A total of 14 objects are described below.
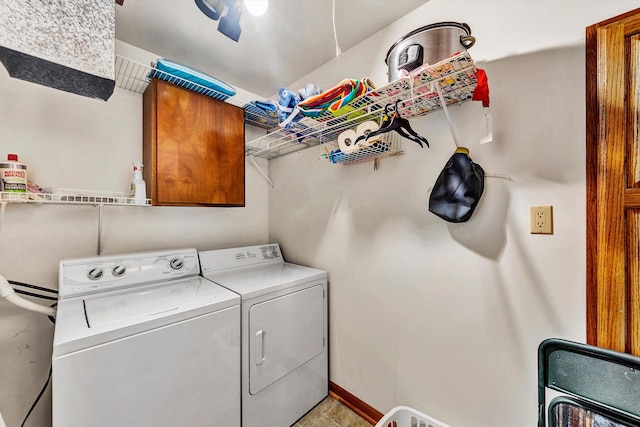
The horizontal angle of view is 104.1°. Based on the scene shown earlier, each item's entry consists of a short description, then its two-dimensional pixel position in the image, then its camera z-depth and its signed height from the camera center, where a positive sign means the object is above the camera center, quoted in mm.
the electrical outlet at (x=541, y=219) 1065 -33
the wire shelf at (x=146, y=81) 1487 +854
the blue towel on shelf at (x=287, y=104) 1489 +650
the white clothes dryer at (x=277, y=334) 1453 -781
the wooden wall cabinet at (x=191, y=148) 1557 +439
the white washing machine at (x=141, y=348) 950 -586
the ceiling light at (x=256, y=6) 1116 +936
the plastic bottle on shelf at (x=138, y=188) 1529 +155
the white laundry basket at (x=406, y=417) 1300 -1104
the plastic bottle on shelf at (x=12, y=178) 1173 +171
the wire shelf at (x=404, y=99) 1038 +573
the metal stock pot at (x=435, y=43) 1116 +760
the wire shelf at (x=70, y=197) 1154 +82
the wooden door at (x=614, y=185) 920 +99
